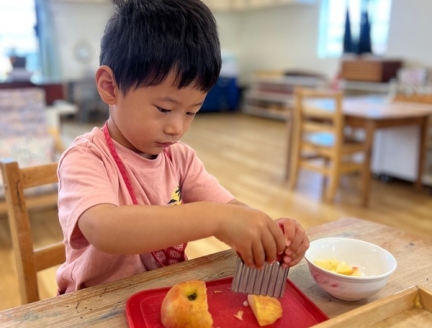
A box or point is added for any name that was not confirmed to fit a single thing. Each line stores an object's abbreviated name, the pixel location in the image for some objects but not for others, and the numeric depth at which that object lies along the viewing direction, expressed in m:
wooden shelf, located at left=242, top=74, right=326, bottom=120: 5.81
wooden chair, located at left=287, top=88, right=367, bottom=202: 2.84
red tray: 0.60
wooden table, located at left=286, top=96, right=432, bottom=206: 2.73
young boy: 0.60
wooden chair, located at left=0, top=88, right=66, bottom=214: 2.83
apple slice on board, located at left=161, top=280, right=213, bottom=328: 0.57
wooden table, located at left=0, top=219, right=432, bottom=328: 0.60
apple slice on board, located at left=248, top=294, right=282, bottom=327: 0.60
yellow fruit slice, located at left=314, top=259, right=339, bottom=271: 0.71
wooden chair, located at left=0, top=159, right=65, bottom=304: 0.89
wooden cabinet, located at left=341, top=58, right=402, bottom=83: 4.36
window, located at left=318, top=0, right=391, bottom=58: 4.77
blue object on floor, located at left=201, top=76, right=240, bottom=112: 6.82
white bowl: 0.64
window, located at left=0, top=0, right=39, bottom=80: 5.66
